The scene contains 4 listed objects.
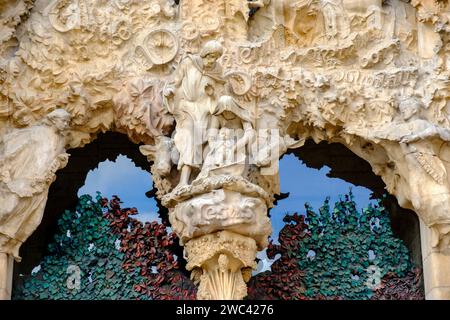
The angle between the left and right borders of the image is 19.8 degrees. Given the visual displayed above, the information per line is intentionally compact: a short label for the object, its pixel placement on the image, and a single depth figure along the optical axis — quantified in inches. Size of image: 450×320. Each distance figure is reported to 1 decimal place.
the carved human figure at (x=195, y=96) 358.0
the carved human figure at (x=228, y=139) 350.6
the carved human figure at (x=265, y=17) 378.3
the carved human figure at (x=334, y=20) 376.5
